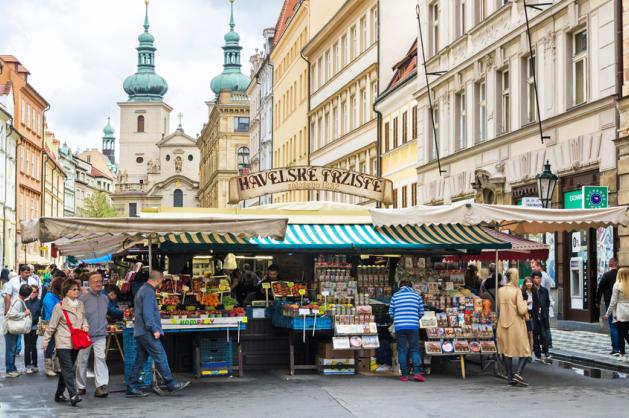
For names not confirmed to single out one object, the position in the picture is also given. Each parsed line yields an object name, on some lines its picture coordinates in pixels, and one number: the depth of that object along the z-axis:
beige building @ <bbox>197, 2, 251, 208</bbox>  125.62
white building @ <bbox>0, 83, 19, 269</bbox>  70.75
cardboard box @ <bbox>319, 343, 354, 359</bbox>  18.05
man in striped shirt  17.19
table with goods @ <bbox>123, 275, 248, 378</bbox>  17.38
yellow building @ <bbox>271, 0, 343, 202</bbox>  64.44
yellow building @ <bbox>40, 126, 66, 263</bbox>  95.19
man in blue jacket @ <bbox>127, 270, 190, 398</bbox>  15.62
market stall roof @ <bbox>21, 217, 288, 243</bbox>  16.41
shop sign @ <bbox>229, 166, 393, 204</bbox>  21.00
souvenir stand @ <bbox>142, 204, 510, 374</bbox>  17.78
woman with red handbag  14.88
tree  113.91
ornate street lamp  23.00
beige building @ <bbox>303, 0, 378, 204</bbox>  49.00
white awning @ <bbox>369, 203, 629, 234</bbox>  18.17
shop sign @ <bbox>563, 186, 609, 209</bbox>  23.29
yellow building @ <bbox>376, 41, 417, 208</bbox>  41.75
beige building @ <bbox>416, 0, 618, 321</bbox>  25.77
